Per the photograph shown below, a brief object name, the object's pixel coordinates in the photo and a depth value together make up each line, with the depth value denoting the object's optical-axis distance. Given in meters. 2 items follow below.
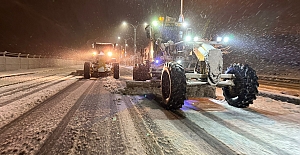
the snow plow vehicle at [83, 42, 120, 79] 18.33
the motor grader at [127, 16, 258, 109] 6.39
